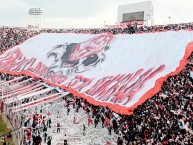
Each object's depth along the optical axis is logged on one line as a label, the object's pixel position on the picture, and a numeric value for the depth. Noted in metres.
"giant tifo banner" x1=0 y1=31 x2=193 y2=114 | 19.86
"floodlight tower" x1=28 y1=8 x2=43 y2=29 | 95.81
